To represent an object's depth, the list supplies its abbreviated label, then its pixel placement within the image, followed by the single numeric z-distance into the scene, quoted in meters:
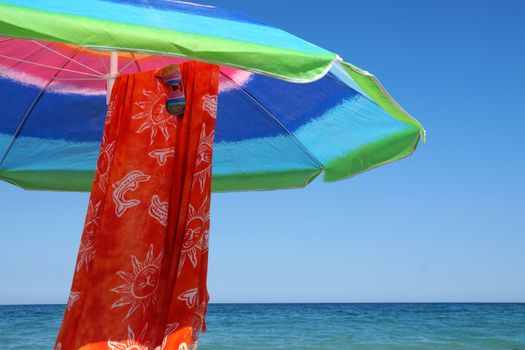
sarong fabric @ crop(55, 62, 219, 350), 2.30
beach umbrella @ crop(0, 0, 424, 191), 2.57
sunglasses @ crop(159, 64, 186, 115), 2.49
